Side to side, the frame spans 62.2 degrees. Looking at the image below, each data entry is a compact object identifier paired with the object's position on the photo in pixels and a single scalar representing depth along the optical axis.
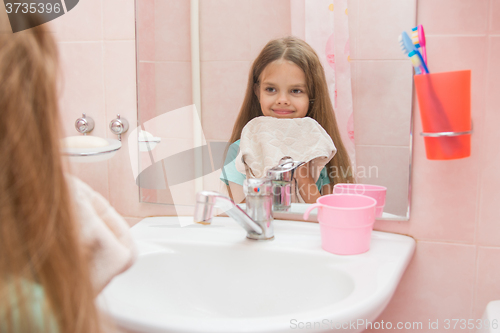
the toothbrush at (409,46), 0.81
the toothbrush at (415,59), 0.80
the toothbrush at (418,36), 0.80
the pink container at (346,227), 0.81
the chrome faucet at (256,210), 0.86
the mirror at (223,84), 0.90
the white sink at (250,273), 0.79
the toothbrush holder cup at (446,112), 0.78
